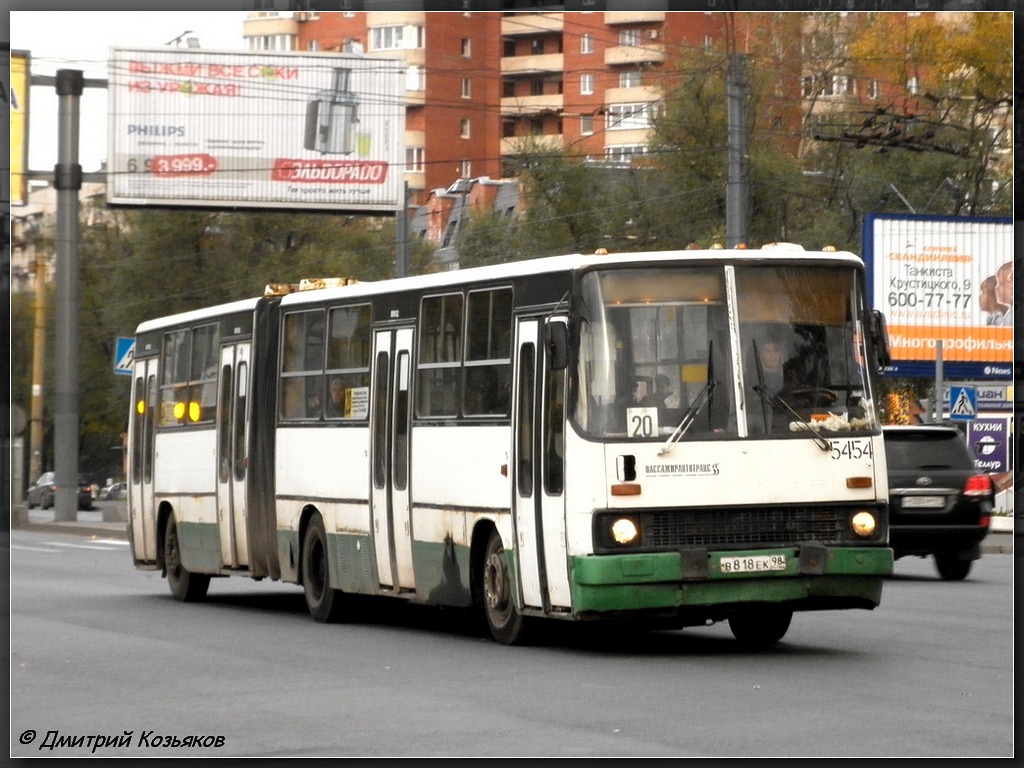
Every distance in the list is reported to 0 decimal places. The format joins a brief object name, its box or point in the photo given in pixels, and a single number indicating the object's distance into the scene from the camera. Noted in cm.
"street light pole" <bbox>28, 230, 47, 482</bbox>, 5888
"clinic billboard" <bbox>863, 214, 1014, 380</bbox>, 4556
